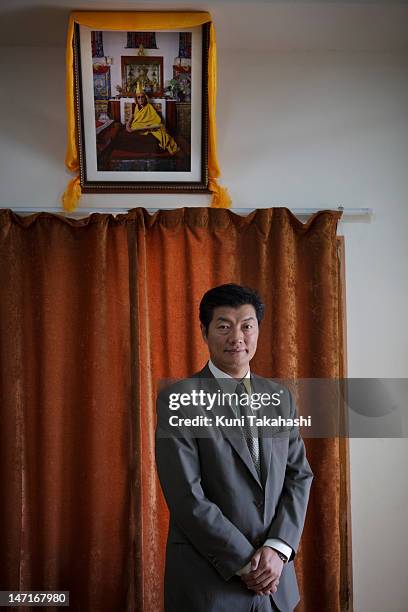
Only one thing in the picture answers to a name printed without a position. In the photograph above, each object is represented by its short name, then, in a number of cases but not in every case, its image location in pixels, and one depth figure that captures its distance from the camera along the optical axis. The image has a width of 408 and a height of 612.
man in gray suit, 1.81
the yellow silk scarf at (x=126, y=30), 2.54
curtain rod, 2.71
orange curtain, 2.58
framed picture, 2.61
